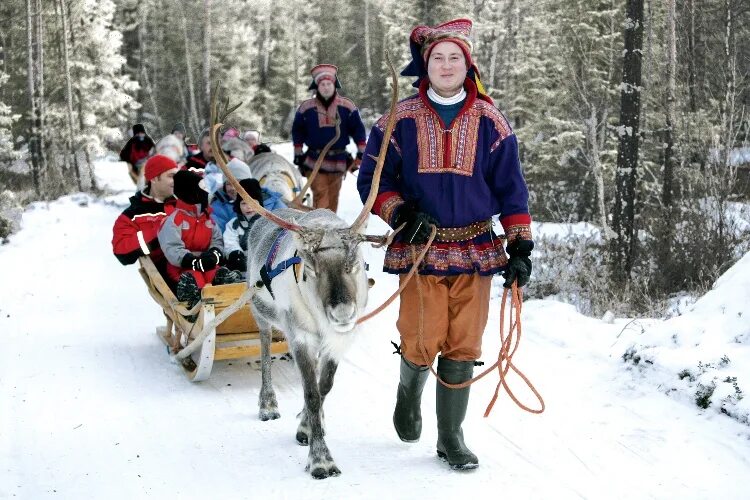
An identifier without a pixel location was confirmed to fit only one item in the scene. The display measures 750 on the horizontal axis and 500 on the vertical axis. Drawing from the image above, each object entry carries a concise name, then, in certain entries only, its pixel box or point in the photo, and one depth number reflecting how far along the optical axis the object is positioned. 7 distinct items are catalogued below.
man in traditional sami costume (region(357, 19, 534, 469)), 3.72
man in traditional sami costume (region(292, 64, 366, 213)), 9.16
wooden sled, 5.11
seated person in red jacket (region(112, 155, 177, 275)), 6.00
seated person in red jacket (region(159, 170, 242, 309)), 5.74
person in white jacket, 6.08
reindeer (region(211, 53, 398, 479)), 3.51
